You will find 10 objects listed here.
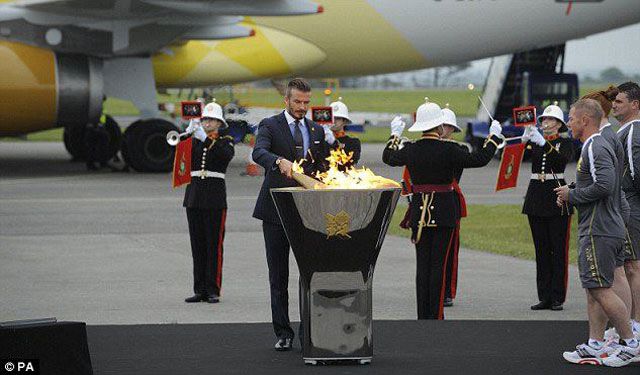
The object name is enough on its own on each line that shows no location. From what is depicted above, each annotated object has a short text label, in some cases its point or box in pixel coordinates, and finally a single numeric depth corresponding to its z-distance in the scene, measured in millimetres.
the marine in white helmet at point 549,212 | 21046
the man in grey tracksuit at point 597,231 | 15301
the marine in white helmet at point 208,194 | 22059
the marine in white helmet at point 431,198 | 18754
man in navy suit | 16509
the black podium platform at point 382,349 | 14981
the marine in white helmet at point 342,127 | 23758
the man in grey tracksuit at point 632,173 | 16821
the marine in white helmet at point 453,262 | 21170
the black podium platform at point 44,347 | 13695
